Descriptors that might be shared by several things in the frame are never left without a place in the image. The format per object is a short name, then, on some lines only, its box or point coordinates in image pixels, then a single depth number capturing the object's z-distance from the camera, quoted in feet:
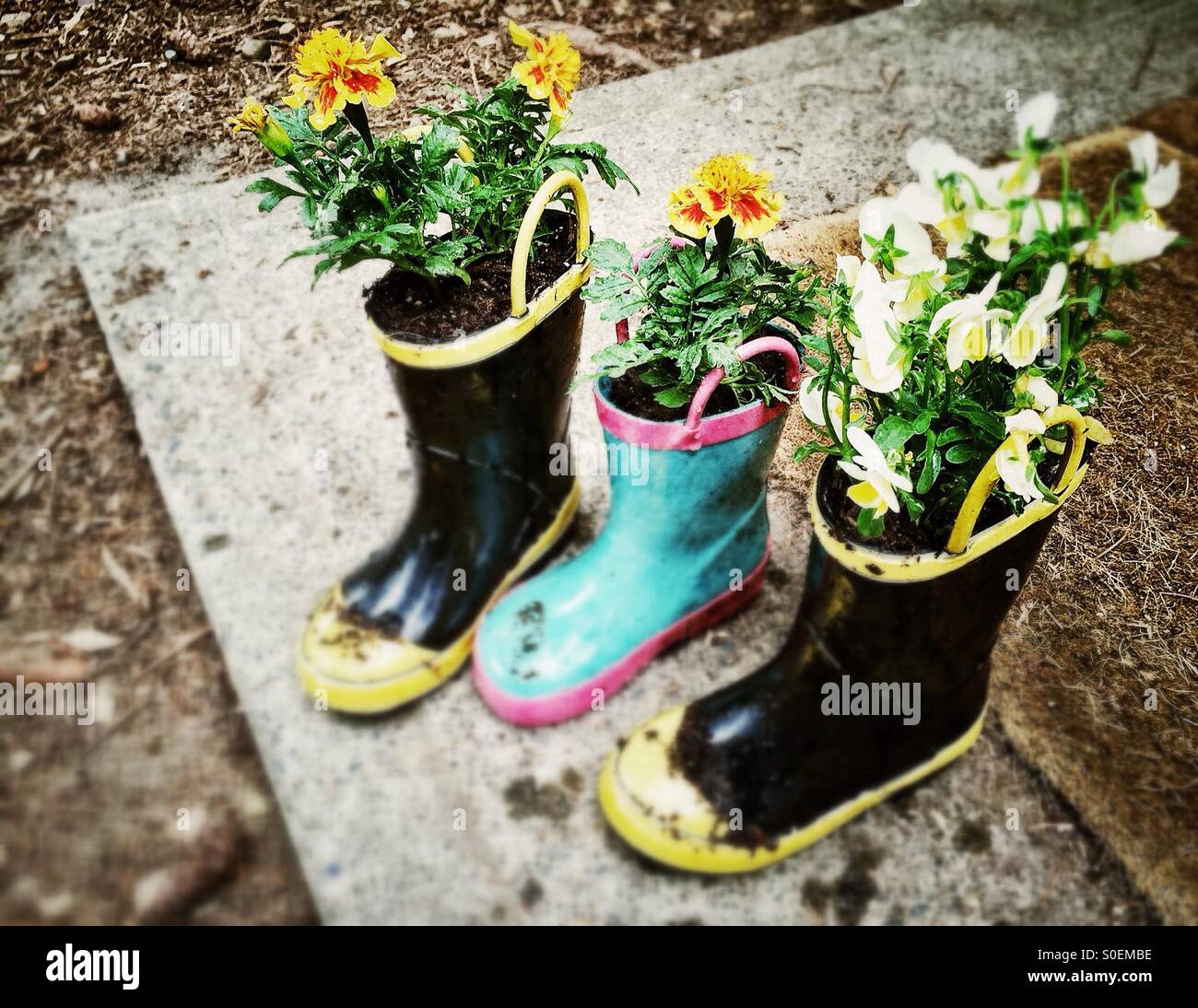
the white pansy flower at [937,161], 1.83
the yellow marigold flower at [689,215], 2.06
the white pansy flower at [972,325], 1.86
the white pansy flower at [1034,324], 1.81
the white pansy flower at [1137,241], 1.74
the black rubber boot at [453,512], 2.23
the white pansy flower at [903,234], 1.94
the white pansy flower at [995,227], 1.82
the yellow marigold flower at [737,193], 2.02
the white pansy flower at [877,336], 1.94
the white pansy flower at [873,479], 1.92
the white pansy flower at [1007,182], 1.76
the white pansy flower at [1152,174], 1.73
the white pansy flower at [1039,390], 1.90
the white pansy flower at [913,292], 1.94
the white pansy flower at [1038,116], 1.74
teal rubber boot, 2.26
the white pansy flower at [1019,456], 1.87
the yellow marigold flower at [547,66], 2.12
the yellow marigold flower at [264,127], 2.05
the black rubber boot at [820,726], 2.11
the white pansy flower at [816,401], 2.03
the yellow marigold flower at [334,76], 2.05
